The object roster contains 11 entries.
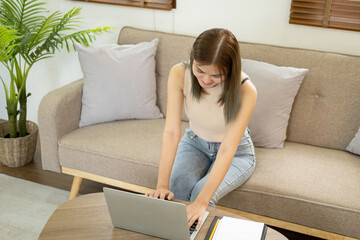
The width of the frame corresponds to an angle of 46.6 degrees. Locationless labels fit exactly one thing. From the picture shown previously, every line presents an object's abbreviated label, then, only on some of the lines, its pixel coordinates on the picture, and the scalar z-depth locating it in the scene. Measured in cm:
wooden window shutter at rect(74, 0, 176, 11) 249
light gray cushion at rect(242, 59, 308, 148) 205
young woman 140
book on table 127
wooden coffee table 132
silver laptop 119
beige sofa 176
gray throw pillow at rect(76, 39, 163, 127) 227
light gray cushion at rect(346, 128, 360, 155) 201
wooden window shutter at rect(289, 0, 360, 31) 214
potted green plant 236
